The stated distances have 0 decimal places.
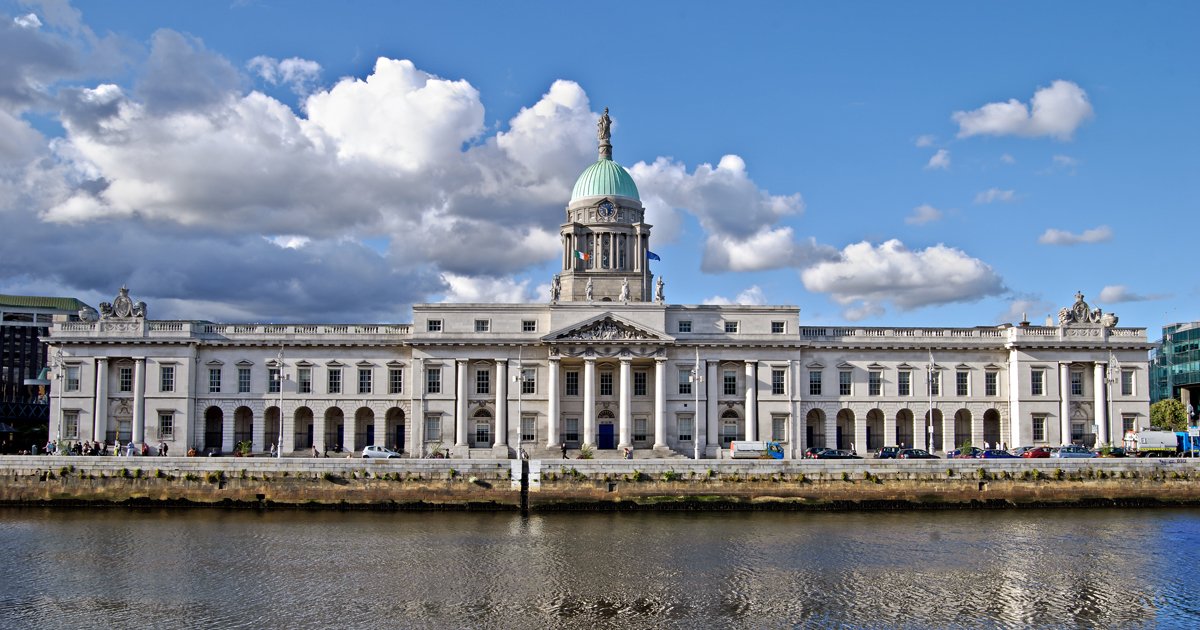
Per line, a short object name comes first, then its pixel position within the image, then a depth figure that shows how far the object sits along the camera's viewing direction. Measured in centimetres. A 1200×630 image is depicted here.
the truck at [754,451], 6600
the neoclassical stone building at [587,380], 7300
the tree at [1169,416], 9169
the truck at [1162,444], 6836
